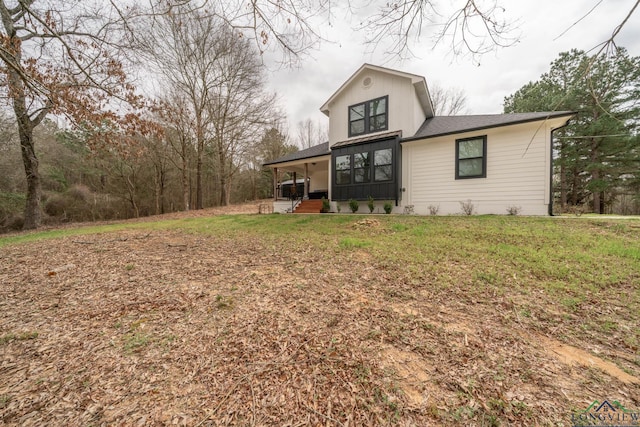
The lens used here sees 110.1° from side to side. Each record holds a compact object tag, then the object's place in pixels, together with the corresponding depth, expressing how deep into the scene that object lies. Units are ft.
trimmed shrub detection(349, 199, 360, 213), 32.63
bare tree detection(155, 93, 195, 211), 46.34
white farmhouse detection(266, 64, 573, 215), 24.18
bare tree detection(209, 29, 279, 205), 49.80
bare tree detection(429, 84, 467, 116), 73.36
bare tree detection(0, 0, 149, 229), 11.74
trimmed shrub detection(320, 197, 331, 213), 35.55
